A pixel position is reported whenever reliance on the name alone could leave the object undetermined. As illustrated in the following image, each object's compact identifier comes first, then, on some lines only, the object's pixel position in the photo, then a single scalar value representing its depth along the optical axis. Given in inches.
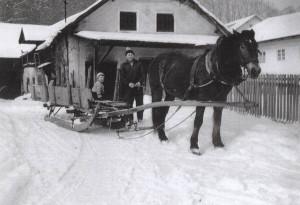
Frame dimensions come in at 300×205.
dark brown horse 223.3
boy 350.9
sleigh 304.3
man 346.3
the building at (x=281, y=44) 1029.8
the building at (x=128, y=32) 629.3
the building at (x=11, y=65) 1154.0
